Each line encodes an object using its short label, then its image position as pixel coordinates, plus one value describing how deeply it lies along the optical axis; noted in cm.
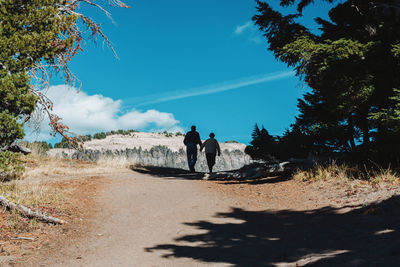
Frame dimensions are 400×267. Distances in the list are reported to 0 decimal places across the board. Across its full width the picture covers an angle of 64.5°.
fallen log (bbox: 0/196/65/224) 709
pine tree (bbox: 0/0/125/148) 862
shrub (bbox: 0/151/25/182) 884
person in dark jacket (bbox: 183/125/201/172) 1639
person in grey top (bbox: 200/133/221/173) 1608
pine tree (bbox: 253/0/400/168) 986
